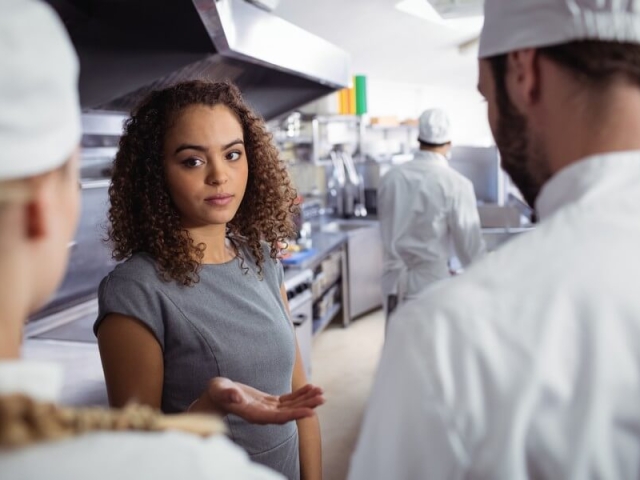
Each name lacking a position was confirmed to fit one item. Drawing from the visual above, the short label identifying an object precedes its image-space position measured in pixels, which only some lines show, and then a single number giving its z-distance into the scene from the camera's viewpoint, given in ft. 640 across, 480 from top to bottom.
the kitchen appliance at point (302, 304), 10.69
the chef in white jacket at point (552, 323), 2.13
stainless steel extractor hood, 5.77
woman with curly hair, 3.79
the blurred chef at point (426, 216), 11.23
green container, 19.39
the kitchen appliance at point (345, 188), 19.02
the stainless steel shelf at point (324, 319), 14.23
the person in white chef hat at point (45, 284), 1.43
